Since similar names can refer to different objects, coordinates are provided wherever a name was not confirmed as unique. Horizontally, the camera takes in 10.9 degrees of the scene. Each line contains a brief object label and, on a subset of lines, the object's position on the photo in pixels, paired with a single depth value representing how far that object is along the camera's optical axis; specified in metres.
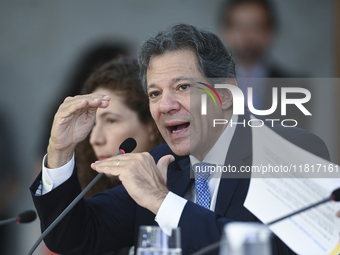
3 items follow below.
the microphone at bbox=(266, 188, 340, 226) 2.79
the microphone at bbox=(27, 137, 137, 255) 3.03
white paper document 2.83
